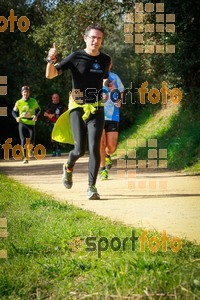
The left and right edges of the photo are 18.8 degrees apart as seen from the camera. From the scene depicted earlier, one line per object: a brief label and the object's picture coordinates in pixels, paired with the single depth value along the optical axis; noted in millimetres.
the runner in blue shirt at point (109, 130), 10695
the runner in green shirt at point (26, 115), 15156
